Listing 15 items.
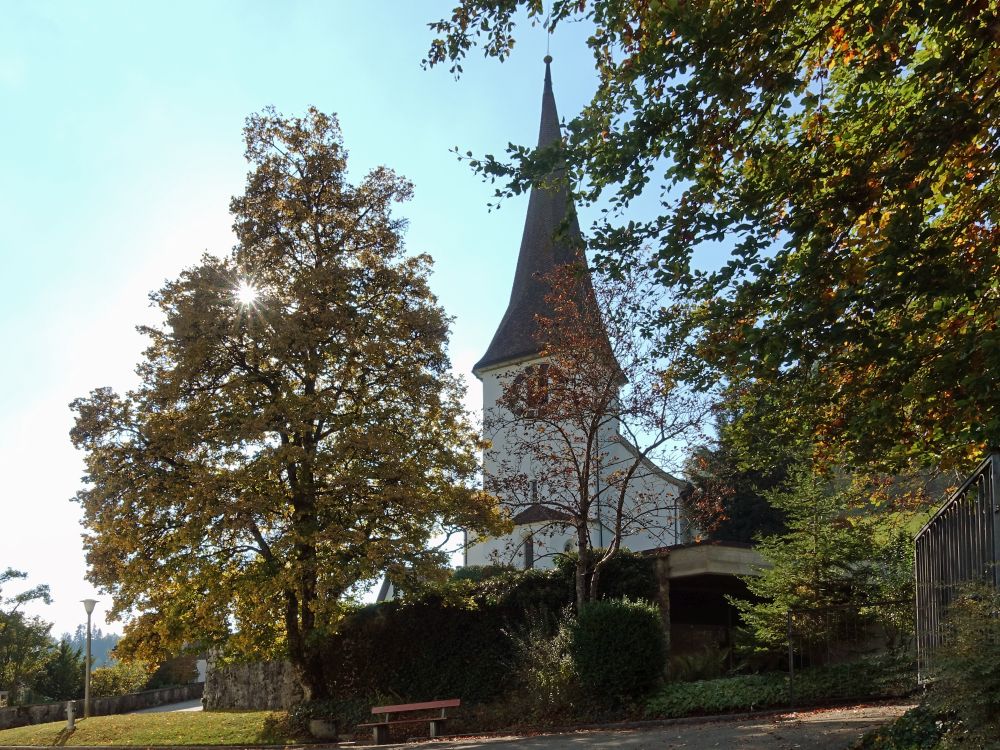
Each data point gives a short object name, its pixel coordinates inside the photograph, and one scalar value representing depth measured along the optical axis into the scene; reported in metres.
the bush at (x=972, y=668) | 6.90
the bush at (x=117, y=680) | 33.72
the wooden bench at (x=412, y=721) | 16.34
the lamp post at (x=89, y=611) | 24.53
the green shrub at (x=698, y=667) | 17.47
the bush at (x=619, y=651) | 15.87
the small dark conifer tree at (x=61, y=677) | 36.56
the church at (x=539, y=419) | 19.86
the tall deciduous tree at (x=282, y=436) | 18.02
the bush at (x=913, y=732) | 8.06
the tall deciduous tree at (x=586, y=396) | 19.20
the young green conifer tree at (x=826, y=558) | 17.03
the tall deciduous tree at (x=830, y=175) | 8.90
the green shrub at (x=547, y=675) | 16.59
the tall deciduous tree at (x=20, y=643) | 34.72
